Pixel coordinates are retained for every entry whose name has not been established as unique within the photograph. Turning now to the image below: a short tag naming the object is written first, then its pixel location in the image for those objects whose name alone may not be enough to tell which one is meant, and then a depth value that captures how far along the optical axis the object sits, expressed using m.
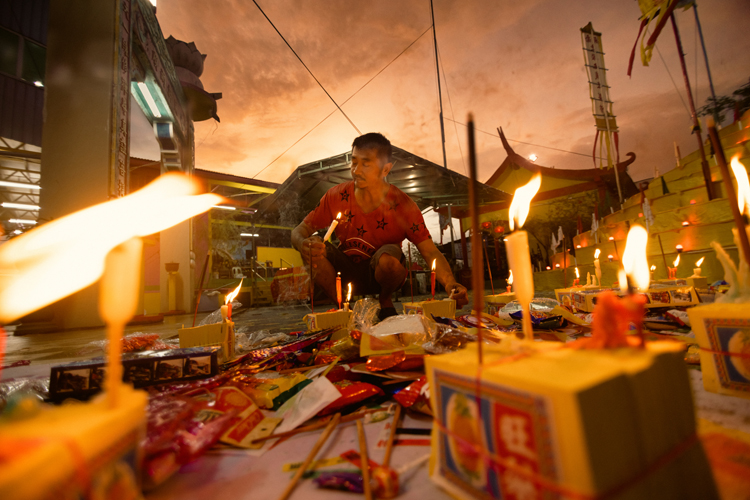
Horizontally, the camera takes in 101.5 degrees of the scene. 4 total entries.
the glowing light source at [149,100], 6.90
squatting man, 3.41
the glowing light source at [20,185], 11.29
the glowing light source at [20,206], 13.47
